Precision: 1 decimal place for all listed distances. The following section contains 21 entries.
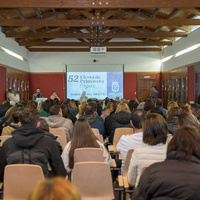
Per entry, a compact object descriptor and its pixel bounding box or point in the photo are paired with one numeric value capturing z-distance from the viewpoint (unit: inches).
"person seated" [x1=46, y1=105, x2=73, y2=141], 185.8
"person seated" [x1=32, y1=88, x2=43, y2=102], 566.3
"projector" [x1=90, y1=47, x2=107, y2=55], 420.5
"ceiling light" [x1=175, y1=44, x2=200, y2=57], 445.1
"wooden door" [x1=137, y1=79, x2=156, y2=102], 692.1
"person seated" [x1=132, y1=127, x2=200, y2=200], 61.4
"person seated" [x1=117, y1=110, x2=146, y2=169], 123.0
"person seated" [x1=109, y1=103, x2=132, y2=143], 195.5
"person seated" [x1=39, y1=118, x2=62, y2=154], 131.8
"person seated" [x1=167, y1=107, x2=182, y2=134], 177.0
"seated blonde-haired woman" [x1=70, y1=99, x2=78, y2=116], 316.6
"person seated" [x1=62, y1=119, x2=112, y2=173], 118.6
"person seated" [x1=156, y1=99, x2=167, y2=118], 310.3
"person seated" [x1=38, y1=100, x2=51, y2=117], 252.5
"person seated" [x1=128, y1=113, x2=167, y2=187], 92.7
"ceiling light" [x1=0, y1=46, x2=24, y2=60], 490.3
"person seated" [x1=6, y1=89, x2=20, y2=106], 473.7
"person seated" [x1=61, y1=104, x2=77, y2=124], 229.7
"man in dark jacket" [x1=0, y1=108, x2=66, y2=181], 96.3
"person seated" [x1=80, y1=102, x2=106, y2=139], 203.2
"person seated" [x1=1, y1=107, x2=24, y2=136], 159.8
